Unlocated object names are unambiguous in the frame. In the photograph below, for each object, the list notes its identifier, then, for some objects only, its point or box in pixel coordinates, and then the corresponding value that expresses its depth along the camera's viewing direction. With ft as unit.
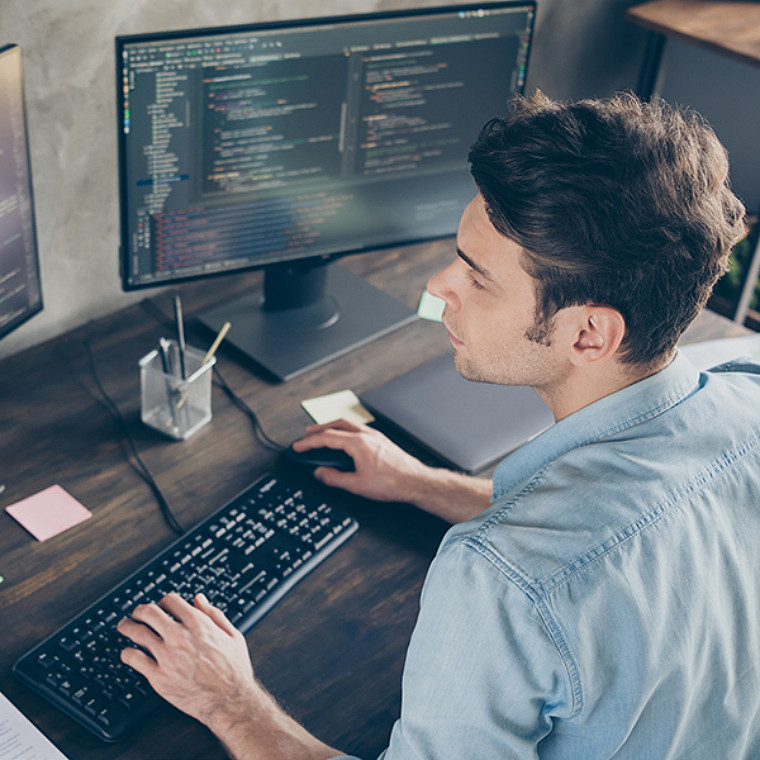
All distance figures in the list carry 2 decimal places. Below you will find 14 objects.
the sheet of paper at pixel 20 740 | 3.11
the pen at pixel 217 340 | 4.59
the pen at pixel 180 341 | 4.45
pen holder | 4.48
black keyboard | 3.28
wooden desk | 3.37
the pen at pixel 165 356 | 4.48
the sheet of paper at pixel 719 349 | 5.07
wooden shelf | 6.38
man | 2.63
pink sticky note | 4.00
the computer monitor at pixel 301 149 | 4.31
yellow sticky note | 4.73
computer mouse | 4.32
